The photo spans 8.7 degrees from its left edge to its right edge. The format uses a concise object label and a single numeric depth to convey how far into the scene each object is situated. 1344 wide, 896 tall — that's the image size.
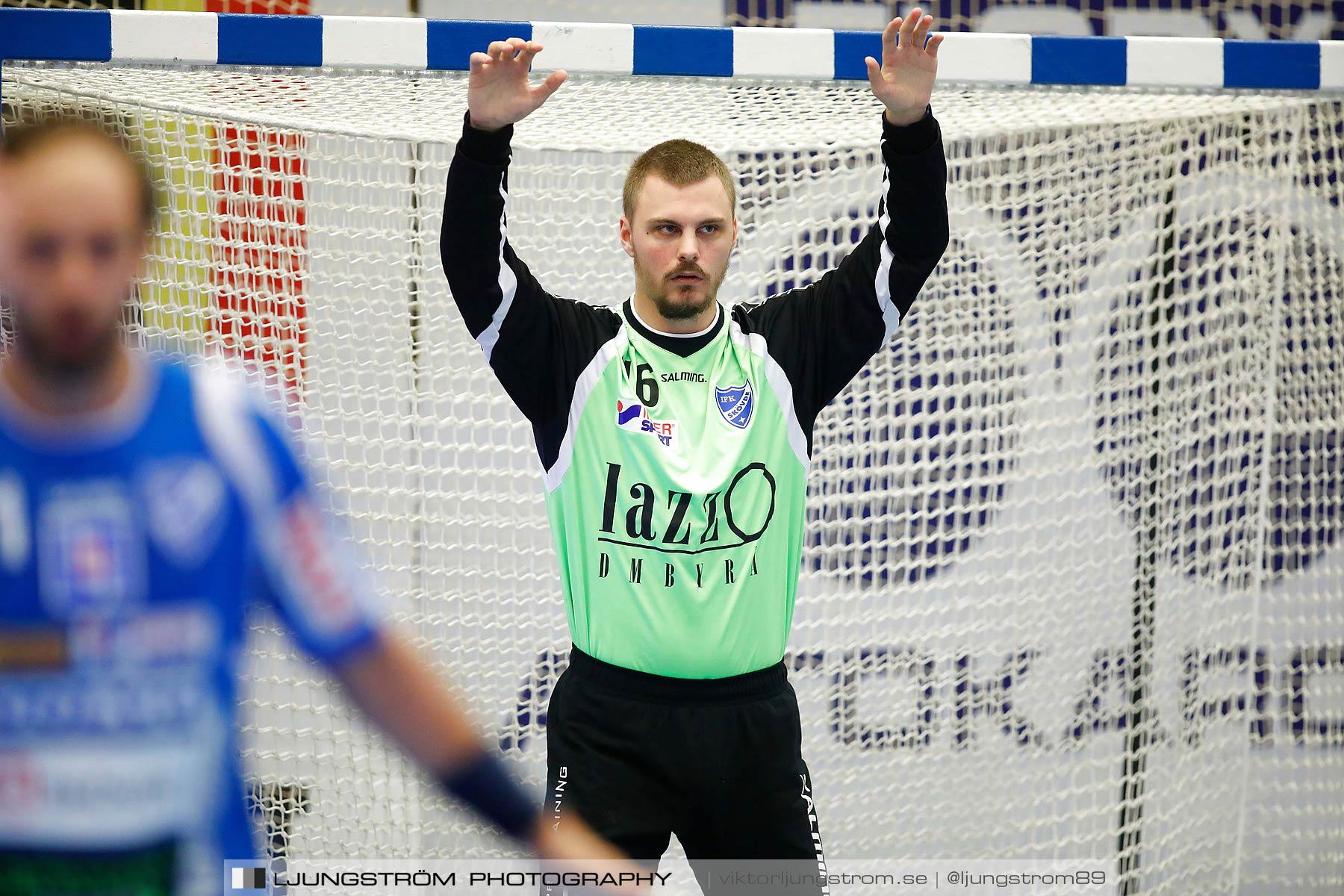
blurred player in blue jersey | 12.49
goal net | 17.12
